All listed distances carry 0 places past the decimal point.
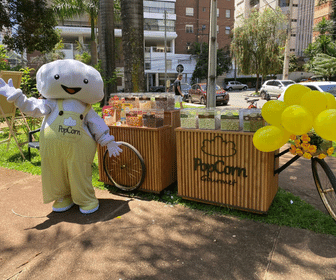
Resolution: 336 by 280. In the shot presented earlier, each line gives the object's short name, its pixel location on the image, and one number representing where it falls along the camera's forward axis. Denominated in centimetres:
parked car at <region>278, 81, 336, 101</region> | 1006
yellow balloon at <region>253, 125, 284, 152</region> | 282
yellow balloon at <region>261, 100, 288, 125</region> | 291
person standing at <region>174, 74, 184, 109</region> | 1065
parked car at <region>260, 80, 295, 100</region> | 2028
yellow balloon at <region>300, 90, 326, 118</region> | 273
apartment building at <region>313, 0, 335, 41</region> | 4482
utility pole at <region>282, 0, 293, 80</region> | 1874
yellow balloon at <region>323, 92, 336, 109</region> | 284
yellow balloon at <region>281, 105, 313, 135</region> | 263
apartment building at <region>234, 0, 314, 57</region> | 4769
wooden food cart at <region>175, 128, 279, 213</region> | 324
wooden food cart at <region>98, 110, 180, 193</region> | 388
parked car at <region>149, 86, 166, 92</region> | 3130
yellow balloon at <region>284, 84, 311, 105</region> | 296
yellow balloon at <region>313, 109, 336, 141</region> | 249
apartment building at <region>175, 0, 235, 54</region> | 4397
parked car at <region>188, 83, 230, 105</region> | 1808
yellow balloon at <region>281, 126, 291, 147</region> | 290
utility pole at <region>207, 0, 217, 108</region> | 536
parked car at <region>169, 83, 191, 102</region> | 2054
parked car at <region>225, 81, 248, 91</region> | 3728
